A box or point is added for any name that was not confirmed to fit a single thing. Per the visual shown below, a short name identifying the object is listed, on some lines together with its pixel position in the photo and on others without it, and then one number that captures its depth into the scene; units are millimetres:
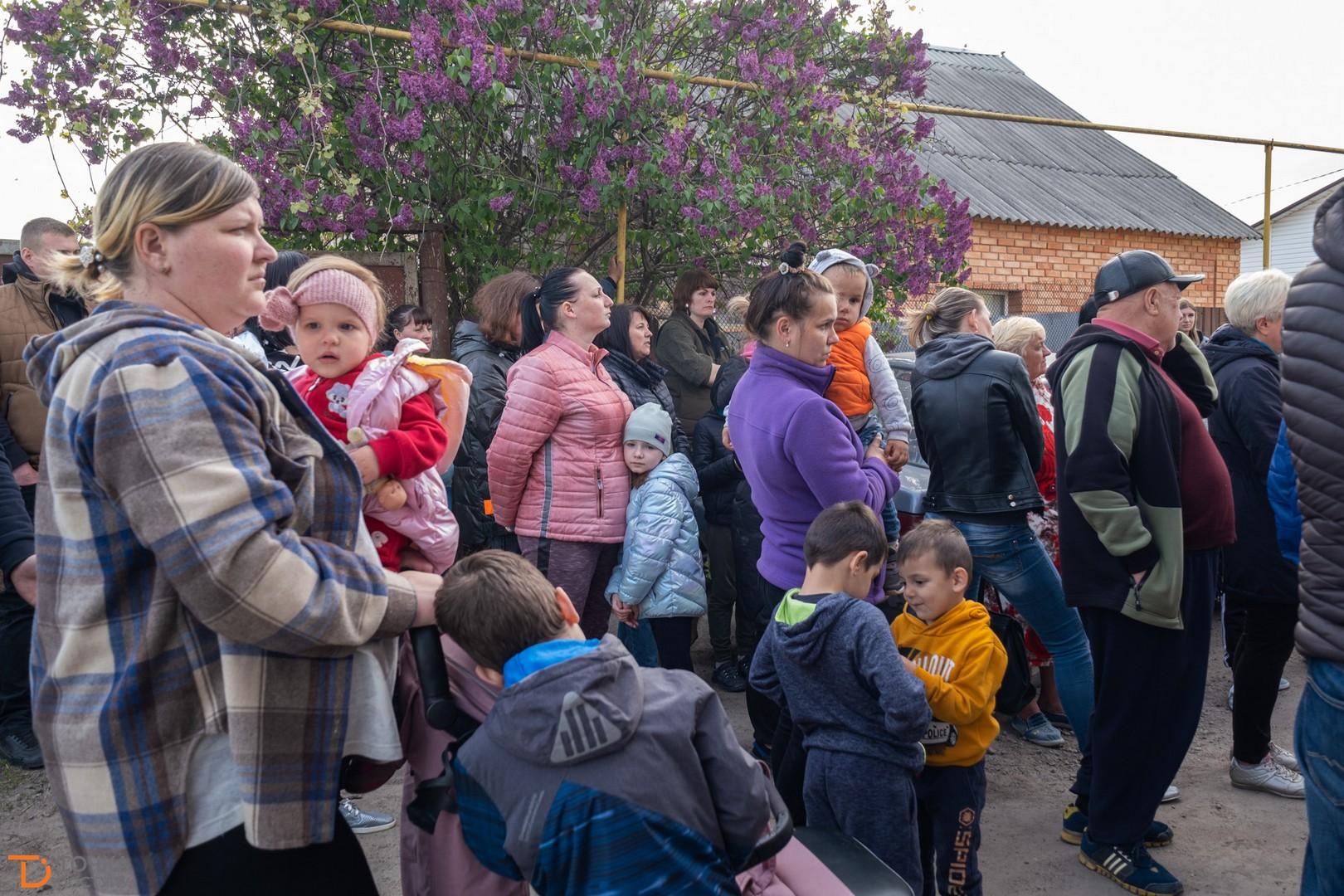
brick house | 14289
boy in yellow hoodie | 2975
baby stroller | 1969
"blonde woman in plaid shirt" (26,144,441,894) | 1479
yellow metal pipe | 5266
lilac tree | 5309
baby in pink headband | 2268
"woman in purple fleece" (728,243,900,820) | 3303
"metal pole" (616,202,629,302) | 5863
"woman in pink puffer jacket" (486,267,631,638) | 4172
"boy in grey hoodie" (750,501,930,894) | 2756
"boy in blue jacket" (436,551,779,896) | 1845
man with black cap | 3225
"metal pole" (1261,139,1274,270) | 10211
